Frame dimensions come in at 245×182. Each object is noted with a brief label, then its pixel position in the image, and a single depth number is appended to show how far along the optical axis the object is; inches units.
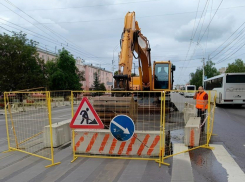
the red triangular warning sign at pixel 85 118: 189.5
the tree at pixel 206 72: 2229.5
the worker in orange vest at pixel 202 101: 294.4
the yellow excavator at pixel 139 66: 355.9
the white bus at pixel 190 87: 1818.4
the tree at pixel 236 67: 1922.4
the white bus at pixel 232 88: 669.9
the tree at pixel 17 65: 895.7
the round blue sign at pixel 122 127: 187.8
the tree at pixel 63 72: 1374.3
